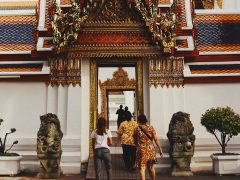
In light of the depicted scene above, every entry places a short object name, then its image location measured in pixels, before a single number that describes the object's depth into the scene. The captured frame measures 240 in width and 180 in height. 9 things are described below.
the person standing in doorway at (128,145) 8.65
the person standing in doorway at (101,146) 6.38
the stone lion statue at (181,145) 8.52
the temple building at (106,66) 9.36
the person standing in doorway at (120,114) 13.89
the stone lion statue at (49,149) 8.31
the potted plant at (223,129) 8.53
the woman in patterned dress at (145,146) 6.49
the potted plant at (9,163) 8.66
